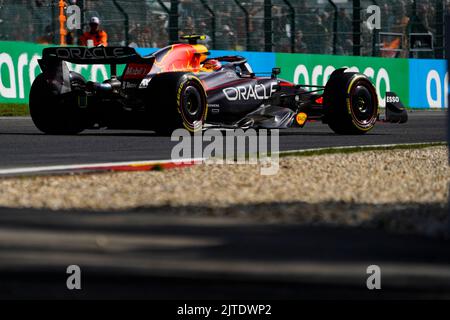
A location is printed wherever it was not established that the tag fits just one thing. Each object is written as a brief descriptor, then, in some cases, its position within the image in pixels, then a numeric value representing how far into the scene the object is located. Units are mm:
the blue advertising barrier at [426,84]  31797
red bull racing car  16219
